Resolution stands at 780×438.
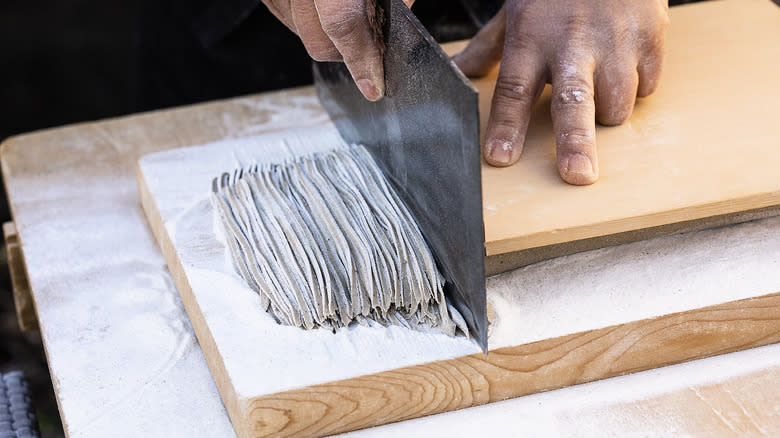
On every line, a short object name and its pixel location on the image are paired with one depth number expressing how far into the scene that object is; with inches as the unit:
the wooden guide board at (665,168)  31.8
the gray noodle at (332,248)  31.9
